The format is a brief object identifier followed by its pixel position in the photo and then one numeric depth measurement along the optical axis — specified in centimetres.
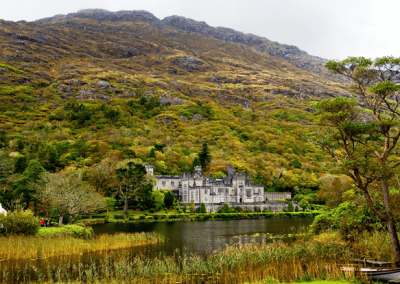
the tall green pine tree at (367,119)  1830
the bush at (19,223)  2703
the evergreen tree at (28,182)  5270
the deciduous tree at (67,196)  3859
